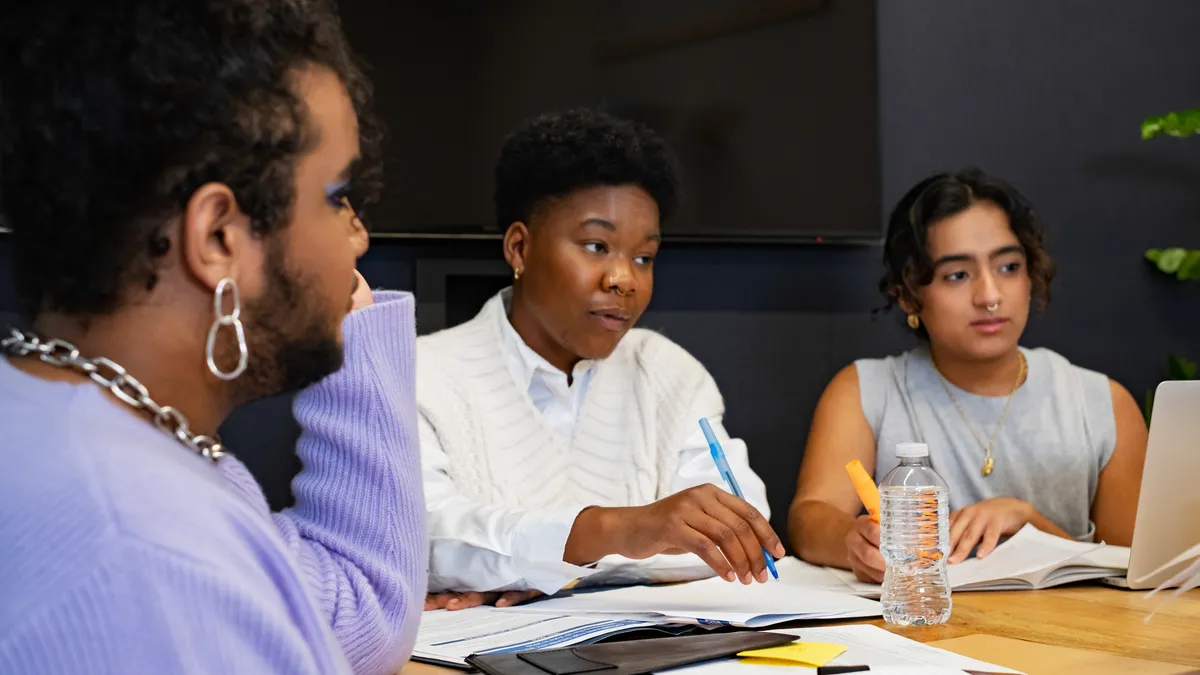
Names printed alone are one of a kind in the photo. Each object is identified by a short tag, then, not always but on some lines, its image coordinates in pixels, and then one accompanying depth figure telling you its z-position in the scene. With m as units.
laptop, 1.39
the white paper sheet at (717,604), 1.26
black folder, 1.01
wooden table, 1.20
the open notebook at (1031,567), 1.54
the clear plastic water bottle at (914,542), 1.35
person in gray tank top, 2.13
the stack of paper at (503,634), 1.14
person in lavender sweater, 0.55
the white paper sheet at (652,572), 1.63
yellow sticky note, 1.05
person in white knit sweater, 1.83
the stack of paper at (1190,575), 1.10
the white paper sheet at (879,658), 1.03
